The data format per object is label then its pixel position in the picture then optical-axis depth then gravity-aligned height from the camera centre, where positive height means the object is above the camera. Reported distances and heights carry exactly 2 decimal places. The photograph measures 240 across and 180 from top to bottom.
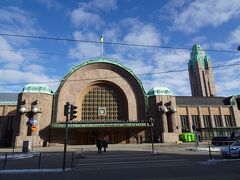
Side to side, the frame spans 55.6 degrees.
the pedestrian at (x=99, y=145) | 21.66 +0.23
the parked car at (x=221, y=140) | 31.17 +0.55
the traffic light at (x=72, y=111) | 13.21 +2.11
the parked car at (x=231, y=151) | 15.58 -0.46
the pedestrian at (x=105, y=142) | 23.89 +0.55
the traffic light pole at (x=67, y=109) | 13.08 +2.21
